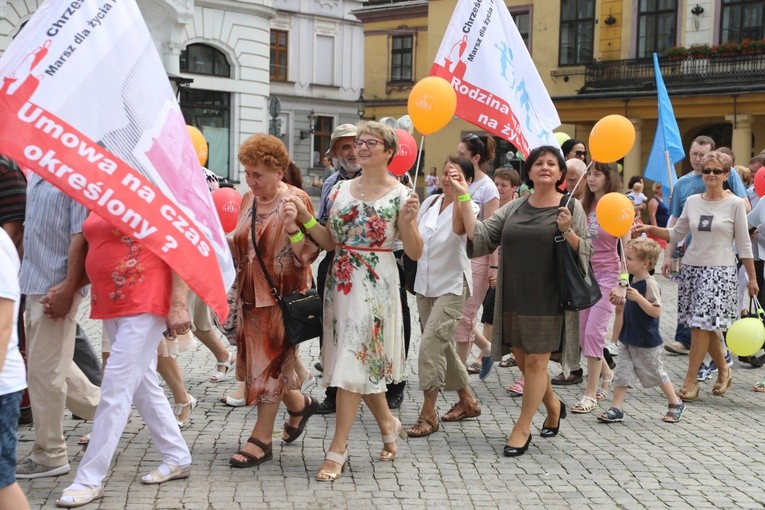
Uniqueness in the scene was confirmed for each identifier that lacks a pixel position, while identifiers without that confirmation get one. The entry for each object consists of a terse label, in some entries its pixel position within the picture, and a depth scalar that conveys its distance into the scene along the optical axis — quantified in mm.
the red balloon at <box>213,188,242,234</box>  7043
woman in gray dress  6160
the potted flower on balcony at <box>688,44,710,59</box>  30219
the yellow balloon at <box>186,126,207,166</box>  7258
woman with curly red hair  5688
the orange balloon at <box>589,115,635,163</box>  6762
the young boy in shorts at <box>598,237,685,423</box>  7227
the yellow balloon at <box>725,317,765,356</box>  7812
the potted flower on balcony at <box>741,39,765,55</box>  29047
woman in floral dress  5668
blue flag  11164
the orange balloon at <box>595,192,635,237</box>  6828
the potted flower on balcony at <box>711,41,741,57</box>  29455
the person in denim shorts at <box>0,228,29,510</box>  3645
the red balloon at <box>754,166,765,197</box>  9891
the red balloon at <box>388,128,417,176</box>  7459
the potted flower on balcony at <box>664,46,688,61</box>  30766
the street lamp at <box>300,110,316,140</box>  50184
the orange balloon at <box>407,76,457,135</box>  6520
